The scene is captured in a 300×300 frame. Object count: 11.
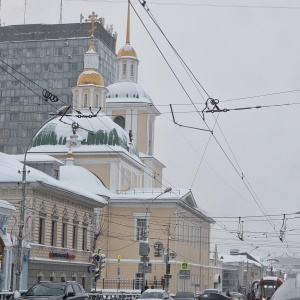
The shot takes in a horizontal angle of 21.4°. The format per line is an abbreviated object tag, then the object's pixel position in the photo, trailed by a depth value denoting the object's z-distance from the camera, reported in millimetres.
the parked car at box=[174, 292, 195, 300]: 46150
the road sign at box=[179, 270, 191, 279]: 54875
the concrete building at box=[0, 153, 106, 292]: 45531
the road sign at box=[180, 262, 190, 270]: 55956
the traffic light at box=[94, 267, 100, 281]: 55478
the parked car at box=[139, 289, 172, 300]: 34512
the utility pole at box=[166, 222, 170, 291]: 51188
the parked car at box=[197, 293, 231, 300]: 41844
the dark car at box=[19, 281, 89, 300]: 24281
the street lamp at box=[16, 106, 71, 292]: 32688
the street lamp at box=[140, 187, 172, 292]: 44188
